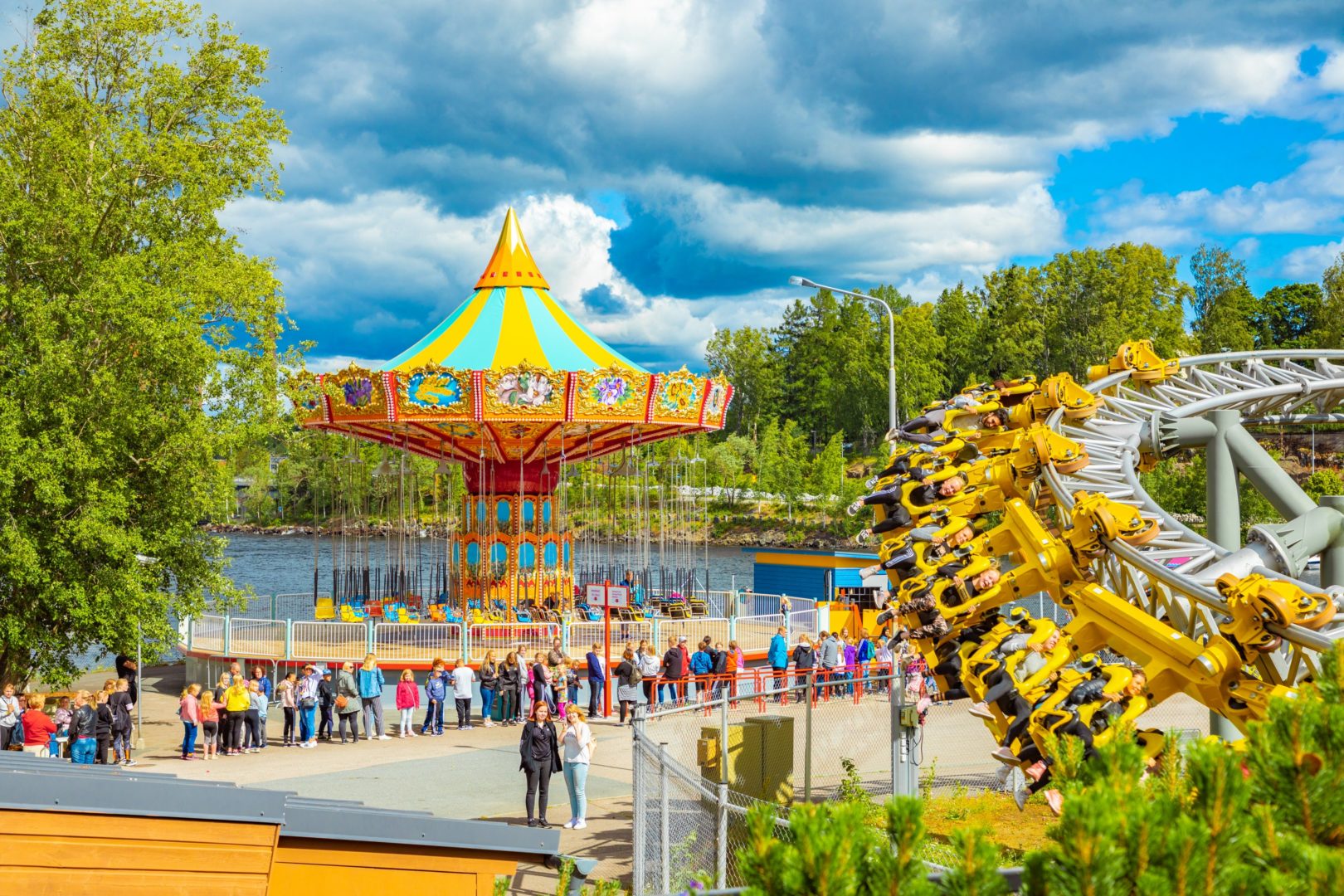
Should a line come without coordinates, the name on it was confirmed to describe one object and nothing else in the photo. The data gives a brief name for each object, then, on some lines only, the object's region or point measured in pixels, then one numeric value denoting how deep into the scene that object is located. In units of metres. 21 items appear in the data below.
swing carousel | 26.47
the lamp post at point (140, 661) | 18.47
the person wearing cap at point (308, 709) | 18.88
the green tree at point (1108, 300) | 76.62
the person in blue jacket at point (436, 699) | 19.42
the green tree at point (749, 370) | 107.94
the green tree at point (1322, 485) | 49.53
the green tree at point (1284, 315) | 85.81
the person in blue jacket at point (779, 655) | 21.09
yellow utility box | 13.02
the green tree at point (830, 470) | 81.00
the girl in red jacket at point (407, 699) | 19.61
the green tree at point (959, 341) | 90.19
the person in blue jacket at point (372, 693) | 19.14
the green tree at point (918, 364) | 84.50
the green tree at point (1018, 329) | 81.00
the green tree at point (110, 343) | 18.89
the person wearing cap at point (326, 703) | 19.36
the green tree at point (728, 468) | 91.94
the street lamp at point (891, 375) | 23.41
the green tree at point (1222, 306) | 77.12
